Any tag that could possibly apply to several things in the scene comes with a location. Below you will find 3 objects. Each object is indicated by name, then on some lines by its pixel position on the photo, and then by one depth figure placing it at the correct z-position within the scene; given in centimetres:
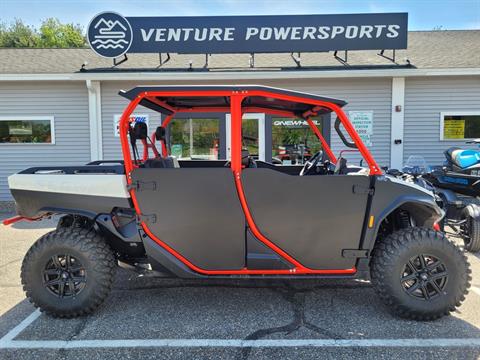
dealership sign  898
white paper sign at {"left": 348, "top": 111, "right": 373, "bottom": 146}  897
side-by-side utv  321
